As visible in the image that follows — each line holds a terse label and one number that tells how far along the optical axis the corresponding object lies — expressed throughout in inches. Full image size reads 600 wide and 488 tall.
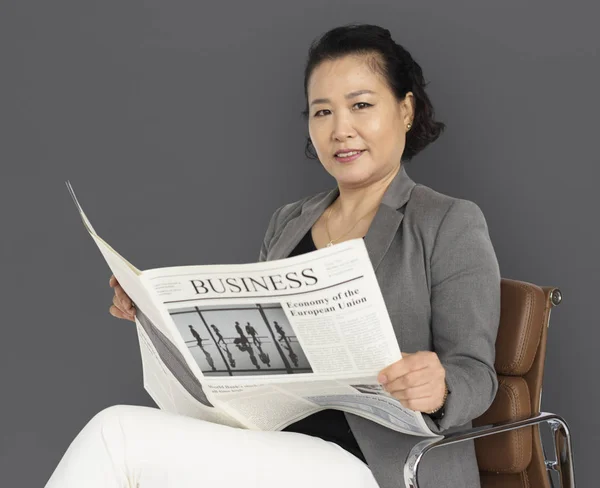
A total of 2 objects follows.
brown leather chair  70.4
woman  57.2
